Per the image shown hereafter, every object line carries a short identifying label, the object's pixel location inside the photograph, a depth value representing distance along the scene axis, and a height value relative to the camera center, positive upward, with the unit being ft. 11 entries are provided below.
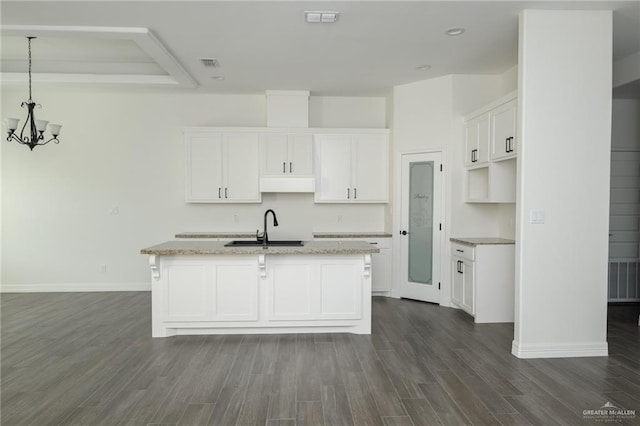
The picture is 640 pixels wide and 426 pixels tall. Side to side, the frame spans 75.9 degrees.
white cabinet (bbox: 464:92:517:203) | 13.61 +1.99
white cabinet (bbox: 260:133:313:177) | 19.40 +2.47
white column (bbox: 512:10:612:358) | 11.37 +0.91
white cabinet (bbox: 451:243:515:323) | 14.79 -2.71
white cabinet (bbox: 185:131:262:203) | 19.29 +1.93
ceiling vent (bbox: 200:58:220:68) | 15.25 +5.47
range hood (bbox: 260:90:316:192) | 19.36 +4.21
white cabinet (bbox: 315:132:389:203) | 19.67 +1.86
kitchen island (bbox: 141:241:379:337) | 13.12 -2.74
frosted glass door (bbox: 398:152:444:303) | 17.61 -0.82
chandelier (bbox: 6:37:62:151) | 14.92 +2.88
